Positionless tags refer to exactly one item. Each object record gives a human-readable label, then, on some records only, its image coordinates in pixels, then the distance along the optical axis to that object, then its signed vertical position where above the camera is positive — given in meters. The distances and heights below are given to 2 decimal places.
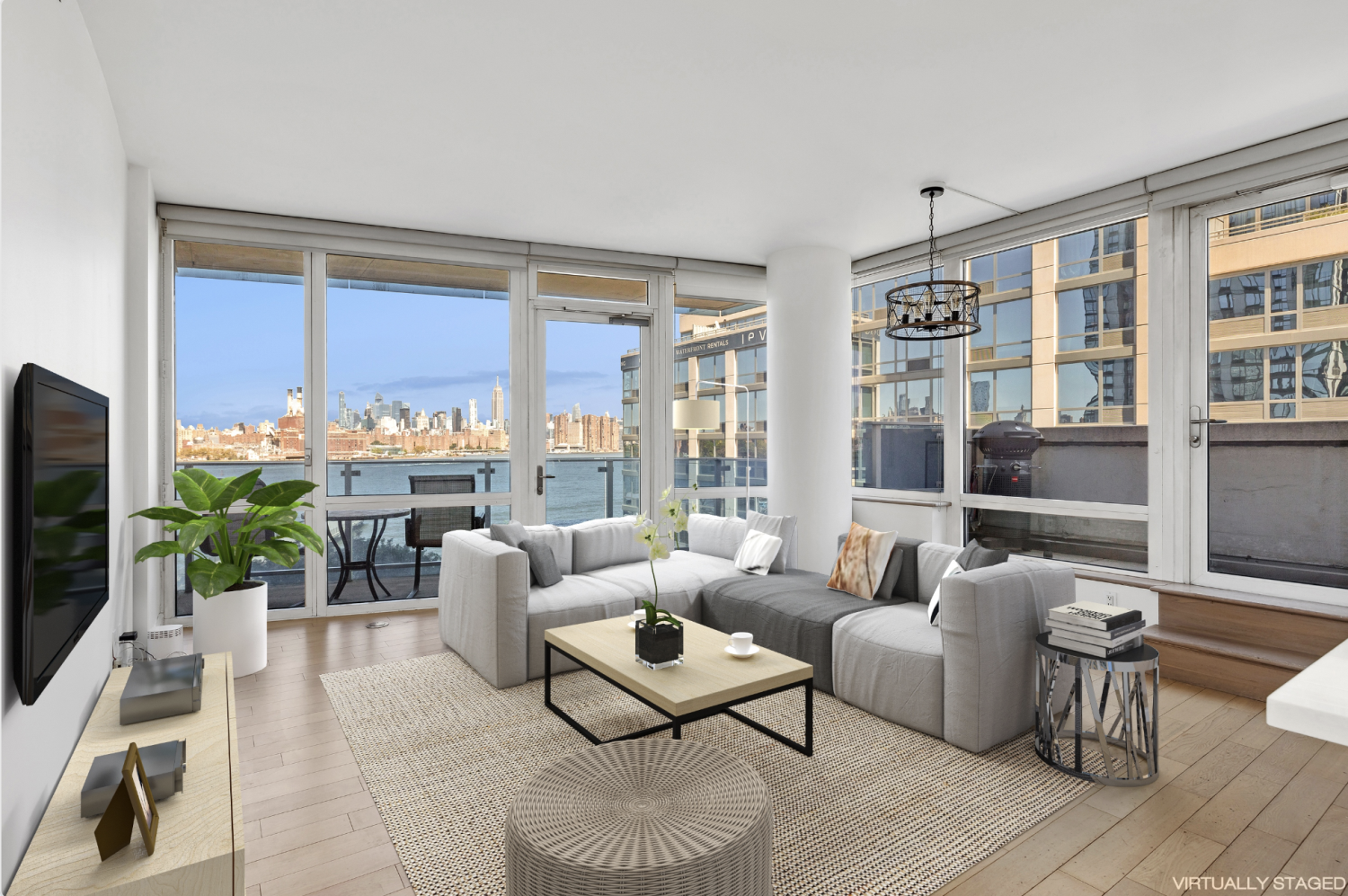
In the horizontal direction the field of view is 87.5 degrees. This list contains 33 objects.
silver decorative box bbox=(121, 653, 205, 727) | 2.17 -0.77
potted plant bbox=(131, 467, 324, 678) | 3.48 -0.52
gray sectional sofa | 2.69 -0.81
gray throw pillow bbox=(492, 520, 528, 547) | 3.88 -0.48
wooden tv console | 1.38 -0.84
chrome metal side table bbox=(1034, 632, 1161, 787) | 2.46 -1.00
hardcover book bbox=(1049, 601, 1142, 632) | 2.48 -0.62
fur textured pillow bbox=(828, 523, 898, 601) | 3.63 -0.62
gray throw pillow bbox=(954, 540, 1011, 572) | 3.00 -0.49
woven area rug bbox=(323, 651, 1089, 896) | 2.00 -1.18
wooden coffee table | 2.40 -0.84
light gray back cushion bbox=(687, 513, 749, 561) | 4.71 -0.61
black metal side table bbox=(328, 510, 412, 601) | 4.89 -0.68
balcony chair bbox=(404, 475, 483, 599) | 5.09 -0.51
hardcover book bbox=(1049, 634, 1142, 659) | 2.47 -0.73
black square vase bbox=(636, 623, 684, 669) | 2.69 -0.76
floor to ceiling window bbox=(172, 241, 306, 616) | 4.54 +0.52
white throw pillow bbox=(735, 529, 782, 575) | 4.27 -0.65
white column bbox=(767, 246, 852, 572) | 5.37 +0.35
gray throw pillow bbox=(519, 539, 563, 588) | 3.92 -0.66
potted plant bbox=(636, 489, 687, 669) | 2.69 -0.71
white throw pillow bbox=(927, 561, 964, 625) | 3.08 -0.70
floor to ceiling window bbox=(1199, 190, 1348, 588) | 3.43 +0.28
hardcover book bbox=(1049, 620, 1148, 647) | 2.46 -0.67
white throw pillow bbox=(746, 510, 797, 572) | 4.33 -0.54
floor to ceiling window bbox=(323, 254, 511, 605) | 4.91 +0.23
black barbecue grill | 4.77 -0.07
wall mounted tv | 1.51 -0.19
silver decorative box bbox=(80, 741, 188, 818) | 1.61 -0.79
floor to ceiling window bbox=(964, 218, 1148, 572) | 4.20 +0.34
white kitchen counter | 1.18 -0.45
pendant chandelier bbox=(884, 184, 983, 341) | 3.66 +0.77
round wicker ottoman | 1.46 -0.86
